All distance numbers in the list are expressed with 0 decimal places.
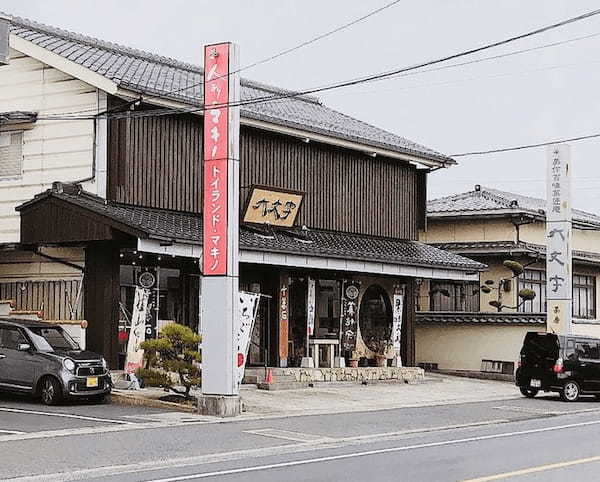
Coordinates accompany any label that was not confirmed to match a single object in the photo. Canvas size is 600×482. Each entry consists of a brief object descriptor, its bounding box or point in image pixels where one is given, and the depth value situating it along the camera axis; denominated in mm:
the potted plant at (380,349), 31953
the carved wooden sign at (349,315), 31266
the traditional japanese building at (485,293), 36031
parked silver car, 21562
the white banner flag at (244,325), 21703
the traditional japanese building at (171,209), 24969
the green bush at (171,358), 21828
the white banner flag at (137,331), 24438
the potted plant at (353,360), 30984
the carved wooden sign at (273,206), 27719
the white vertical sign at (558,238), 32812
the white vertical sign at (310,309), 29609
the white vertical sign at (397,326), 32012
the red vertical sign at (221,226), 20828
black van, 27344
